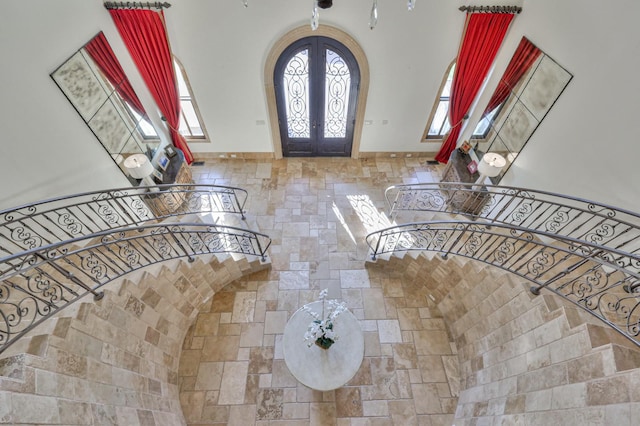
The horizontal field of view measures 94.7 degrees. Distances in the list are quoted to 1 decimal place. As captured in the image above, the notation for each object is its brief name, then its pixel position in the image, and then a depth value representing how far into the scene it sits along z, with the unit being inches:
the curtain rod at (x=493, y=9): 170.9
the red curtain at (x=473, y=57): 176.2
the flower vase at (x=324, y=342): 133.5
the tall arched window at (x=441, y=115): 210.5
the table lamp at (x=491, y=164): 183.6
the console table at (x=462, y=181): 205.5
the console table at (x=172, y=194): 200.7
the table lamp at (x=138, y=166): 180.9
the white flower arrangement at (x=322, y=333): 131.7
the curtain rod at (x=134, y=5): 160.9
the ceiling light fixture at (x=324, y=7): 96.1
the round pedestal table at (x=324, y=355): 134.3
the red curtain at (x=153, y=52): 168.1
